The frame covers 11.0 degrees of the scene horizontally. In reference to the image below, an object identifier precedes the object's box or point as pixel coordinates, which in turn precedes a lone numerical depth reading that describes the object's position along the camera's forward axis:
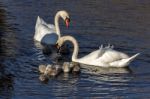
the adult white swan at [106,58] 21.42
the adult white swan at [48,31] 24.80
